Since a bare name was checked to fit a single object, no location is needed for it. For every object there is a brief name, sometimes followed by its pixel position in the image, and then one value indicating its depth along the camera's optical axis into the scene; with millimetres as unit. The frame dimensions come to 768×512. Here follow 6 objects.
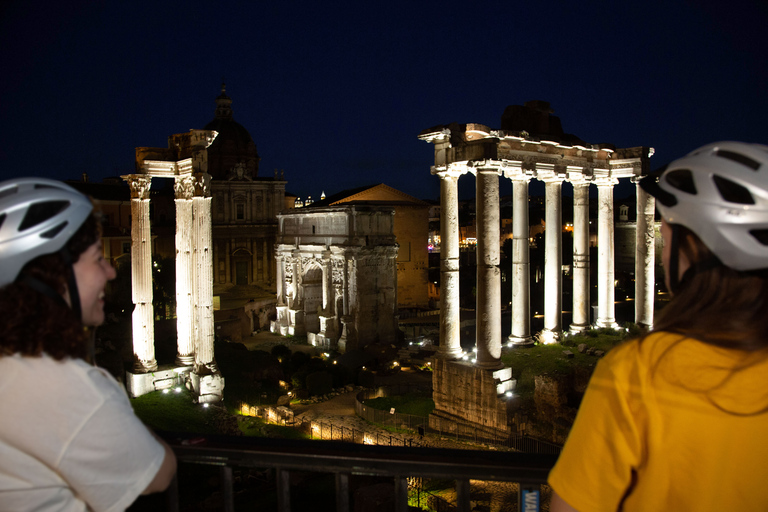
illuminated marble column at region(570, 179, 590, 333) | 17984
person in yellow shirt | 1625
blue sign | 2424
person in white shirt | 1714
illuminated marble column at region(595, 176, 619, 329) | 18266
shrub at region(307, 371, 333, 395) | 22875
